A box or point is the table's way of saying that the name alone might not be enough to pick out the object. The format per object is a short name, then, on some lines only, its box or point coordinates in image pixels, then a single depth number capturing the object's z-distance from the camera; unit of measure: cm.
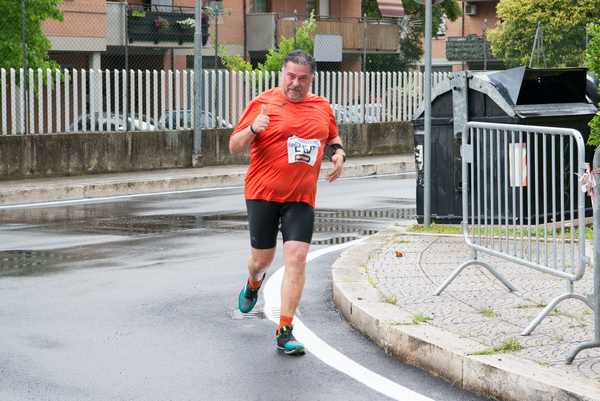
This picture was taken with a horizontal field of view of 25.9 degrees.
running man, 780
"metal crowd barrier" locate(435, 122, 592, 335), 783
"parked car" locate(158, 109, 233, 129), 2350
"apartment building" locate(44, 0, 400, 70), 3812
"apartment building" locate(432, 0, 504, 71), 6744
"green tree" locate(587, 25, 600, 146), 1058
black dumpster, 1311
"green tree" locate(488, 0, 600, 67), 4488
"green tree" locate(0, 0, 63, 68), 2361
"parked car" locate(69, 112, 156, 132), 2209
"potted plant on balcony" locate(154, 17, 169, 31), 4059
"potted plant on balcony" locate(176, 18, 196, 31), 4178
